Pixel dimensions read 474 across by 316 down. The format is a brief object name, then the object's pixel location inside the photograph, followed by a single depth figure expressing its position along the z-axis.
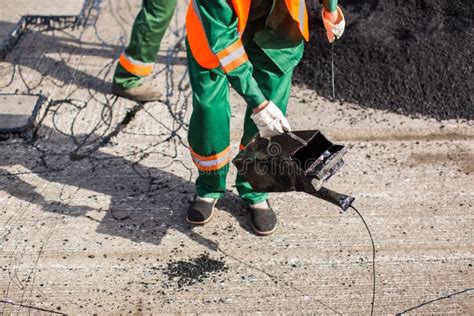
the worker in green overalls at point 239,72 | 6.17
